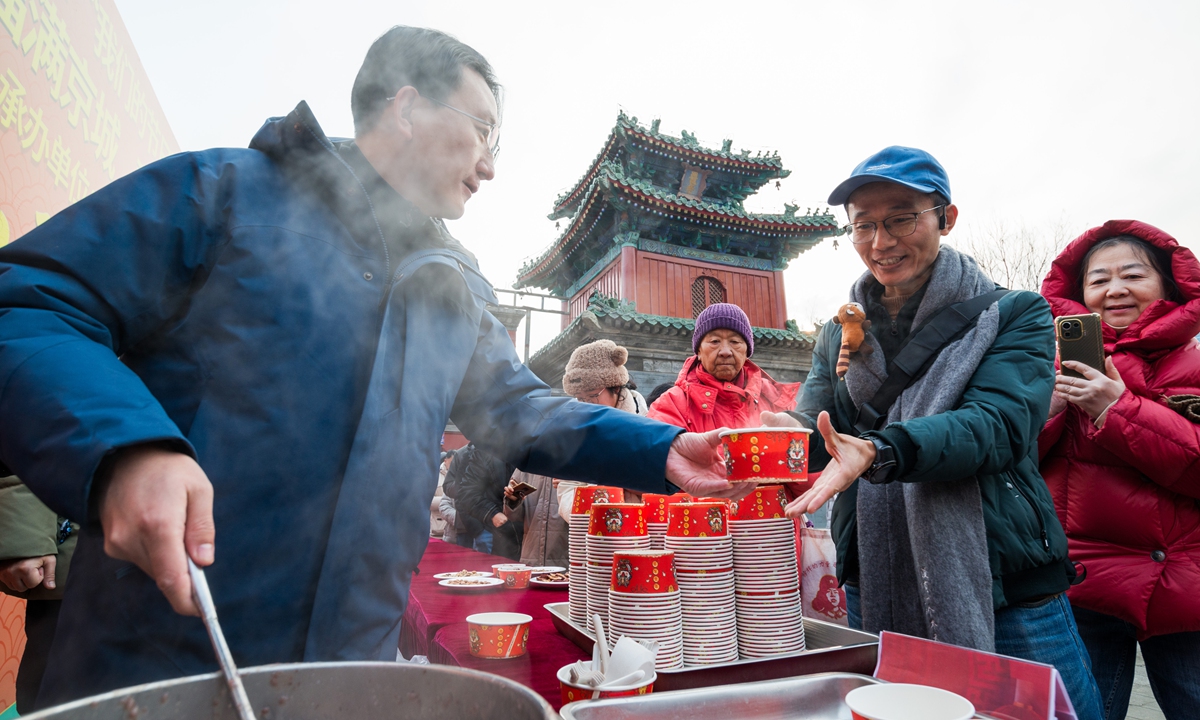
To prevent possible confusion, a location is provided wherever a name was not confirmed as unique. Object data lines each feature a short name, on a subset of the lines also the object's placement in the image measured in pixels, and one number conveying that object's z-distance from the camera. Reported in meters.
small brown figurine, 1.83
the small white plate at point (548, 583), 2.49
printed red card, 0.82
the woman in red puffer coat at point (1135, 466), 1.79
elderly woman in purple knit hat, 3.46
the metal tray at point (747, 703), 0.88
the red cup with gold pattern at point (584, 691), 0.93
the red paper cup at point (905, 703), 0.79
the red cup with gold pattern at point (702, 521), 1.39
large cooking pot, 0.53
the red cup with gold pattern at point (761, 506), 1.50
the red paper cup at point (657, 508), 1.79
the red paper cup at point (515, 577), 2.46
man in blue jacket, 0.66
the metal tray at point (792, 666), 1.16
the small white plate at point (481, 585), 2.32
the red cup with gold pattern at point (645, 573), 1.29
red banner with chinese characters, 2.38
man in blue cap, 1.41
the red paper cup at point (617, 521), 1.53
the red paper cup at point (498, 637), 1.40
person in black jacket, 4.57
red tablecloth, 1.33
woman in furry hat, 3.99
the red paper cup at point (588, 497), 1.87
